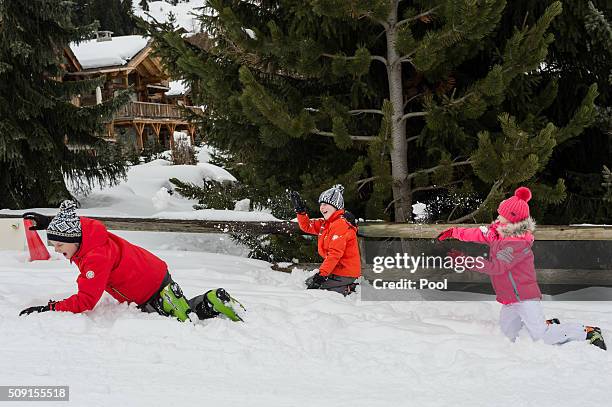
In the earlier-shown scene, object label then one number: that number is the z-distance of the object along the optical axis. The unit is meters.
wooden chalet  31.59
